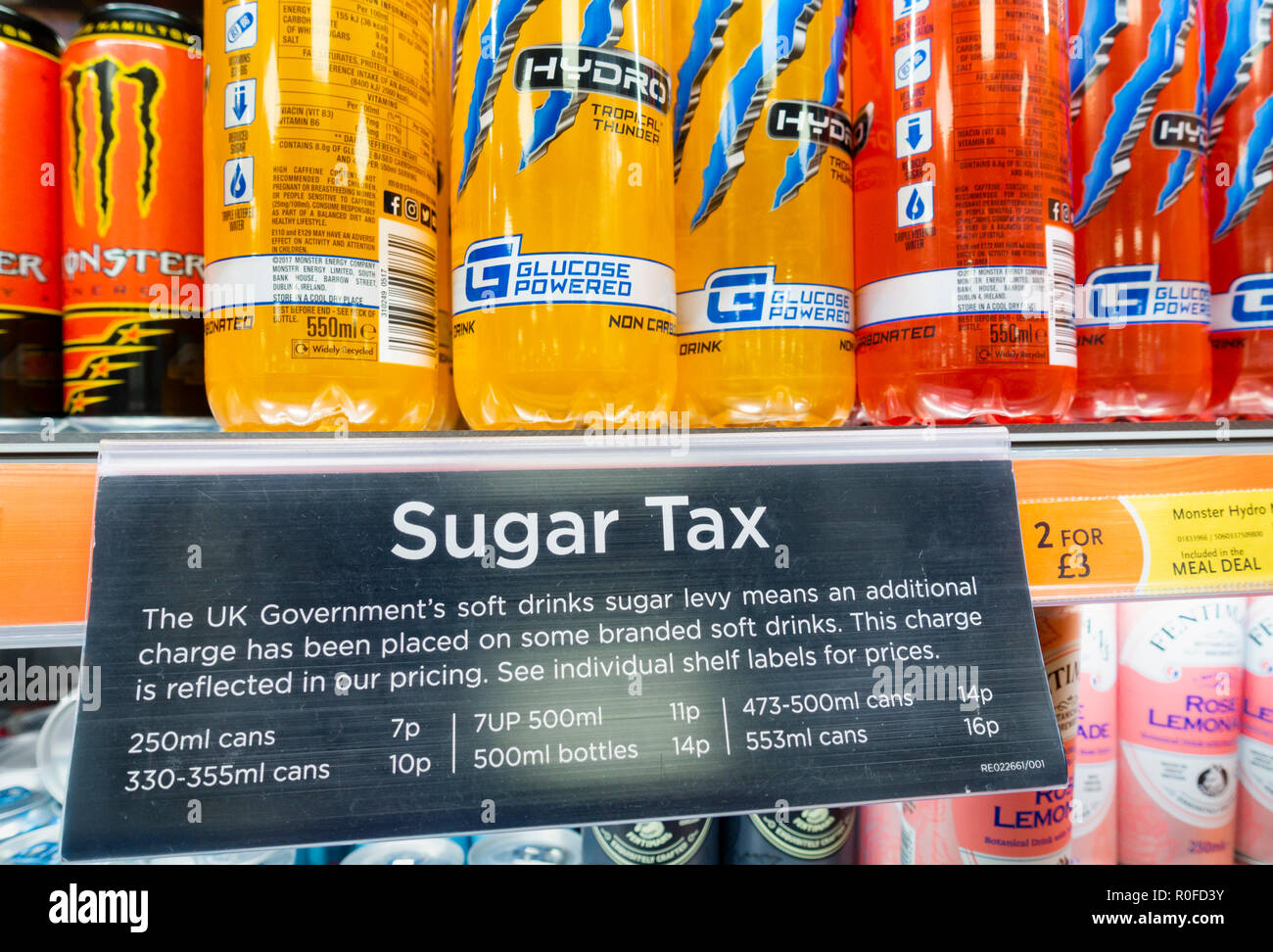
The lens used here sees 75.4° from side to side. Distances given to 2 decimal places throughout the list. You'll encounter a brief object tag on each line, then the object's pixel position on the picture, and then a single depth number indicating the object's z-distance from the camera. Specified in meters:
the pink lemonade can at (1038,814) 0.31
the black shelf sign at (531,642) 0.20
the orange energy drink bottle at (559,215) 0.25
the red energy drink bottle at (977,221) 0.26
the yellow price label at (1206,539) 0.25
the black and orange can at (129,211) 0.26
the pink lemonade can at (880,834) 0.34
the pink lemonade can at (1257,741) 0.35
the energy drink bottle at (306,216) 0.24
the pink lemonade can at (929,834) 0.31
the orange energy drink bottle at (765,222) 0.27
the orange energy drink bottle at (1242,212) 0.32
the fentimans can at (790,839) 0.32
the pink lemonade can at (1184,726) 0.35
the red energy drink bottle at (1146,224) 0.29
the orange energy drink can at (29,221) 0.26
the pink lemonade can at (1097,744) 0.35
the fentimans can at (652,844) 0.31
